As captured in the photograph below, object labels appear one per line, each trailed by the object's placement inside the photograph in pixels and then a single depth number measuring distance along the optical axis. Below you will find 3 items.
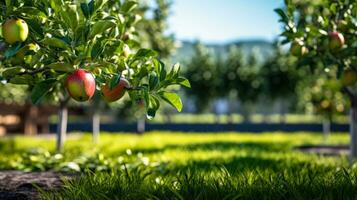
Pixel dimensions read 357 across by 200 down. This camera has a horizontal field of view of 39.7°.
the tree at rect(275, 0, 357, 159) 5.79
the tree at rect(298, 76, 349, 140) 15.55
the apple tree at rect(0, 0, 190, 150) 3.57
